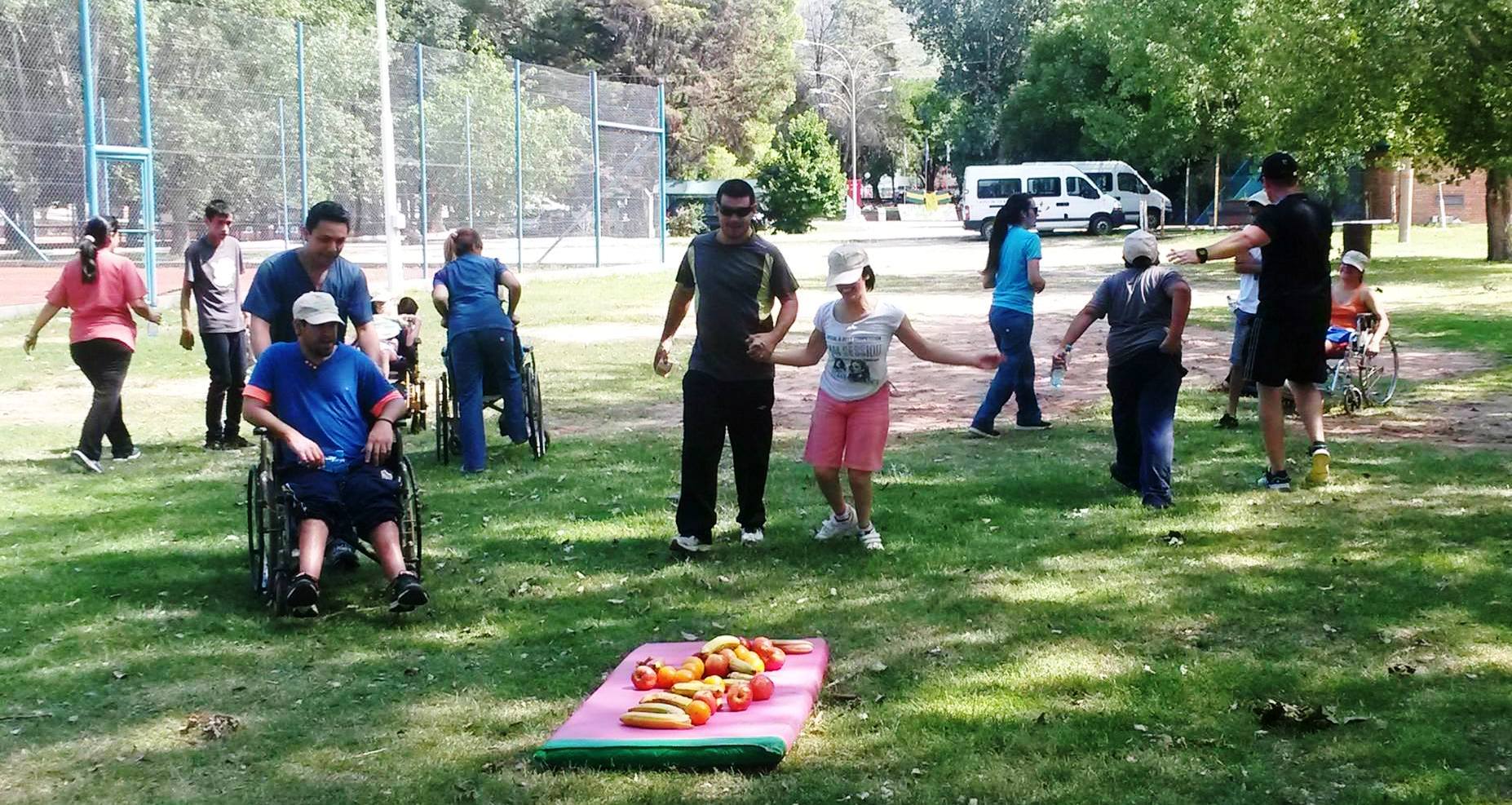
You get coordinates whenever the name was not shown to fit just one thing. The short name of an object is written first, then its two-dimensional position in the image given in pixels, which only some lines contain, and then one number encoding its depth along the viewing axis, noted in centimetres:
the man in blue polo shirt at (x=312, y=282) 787
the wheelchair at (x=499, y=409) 1093
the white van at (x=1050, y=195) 5031
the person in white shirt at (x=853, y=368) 764
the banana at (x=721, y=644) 586
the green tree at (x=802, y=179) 5794
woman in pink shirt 1075
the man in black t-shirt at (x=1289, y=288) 887
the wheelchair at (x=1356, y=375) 1245
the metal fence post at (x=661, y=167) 3509
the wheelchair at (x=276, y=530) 681
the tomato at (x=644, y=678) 555
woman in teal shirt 1142
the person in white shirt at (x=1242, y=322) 1133
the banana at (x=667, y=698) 527
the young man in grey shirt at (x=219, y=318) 1161
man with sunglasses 770
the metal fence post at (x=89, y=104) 2025
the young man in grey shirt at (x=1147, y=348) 872
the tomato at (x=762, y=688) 541
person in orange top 1239
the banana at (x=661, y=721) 512
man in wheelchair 675
